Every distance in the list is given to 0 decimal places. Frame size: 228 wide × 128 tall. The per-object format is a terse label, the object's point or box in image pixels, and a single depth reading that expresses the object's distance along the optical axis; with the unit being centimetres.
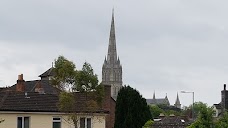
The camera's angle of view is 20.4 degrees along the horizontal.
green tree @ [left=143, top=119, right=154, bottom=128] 5897
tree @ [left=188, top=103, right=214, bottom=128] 4212
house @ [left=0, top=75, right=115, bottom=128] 4956
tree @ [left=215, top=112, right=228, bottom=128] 4200
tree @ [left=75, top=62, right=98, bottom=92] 4747
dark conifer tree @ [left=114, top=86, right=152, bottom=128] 6688
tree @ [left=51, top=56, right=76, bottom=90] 4750
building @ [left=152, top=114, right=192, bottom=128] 5925
